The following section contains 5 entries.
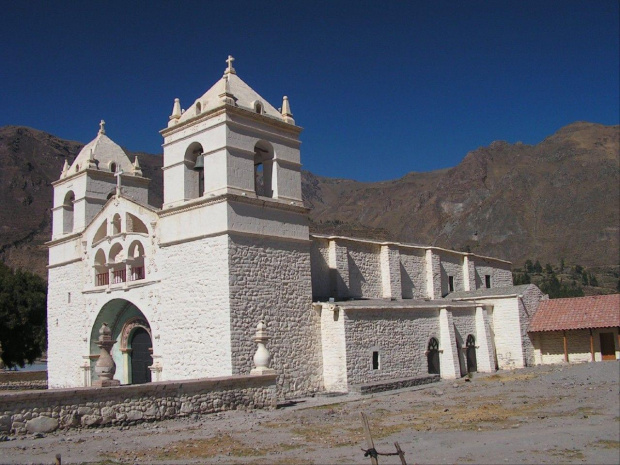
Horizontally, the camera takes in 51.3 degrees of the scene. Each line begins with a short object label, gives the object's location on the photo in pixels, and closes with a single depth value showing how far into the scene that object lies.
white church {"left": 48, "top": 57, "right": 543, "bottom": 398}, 20.70
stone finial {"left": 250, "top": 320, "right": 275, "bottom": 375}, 18.75
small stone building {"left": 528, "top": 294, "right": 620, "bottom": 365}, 29.11
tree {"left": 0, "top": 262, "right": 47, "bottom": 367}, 35.16
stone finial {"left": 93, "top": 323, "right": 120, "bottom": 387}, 16.20
